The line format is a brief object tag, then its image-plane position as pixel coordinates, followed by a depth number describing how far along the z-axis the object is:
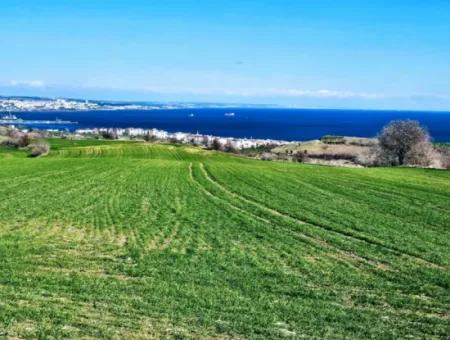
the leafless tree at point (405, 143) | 93.06
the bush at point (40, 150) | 102.38
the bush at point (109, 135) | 181.18
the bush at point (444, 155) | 93.88
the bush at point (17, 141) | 126.06
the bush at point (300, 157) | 127.47
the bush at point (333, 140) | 169.75
